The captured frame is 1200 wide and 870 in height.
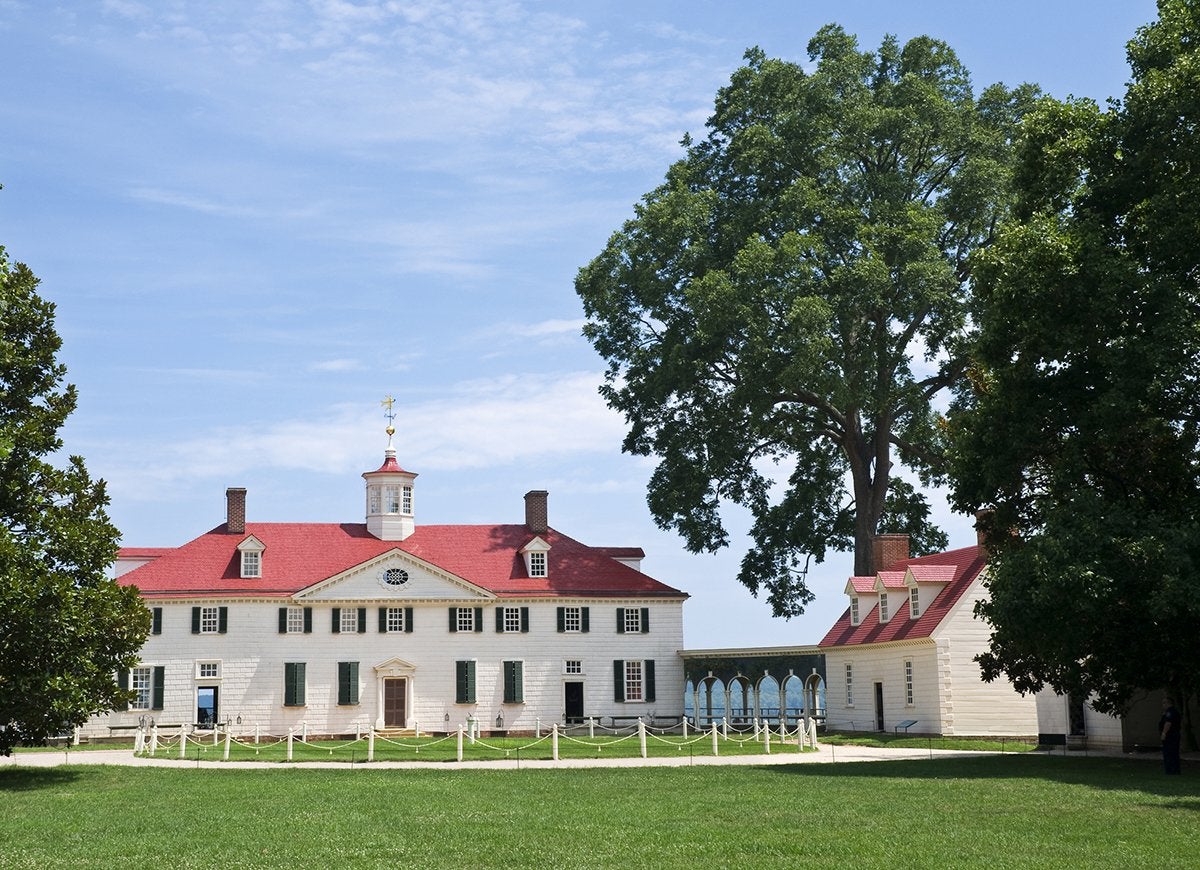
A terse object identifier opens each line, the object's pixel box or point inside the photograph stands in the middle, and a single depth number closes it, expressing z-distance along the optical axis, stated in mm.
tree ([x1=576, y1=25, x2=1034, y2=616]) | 43750
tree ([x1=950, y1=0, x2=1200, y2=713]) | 24578
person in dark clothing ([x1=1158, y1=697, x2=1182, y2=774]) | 25250
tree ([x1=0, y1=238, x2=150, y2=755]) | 25594
